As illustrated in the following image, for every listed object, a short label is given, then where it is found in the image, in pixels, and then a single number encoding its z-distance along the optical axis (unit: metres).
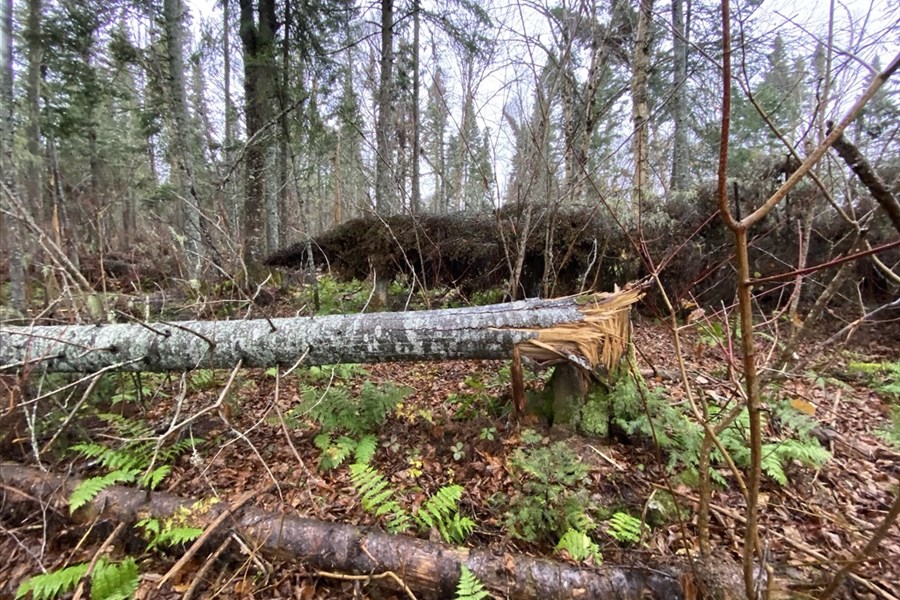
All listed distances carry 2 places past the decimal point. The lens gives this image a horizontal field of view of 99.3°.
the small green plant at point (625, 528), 2.01
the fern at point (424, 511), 2.15
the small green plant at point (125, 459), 2.36
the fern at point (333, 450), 2.73
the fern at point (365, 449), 2.68
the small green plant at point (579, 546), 1.89
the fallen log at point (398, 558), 1.64
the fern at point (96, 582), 1.83
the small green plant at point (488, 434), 2.88
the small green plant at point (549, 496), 2.15
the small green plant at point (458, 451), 2.80
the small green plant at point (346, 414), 2.91
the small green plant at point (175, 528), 2.10
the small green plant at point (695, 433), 2.35
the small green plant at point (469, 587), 1.65
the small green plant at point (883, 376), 3.39
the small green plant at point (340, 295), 6.02
